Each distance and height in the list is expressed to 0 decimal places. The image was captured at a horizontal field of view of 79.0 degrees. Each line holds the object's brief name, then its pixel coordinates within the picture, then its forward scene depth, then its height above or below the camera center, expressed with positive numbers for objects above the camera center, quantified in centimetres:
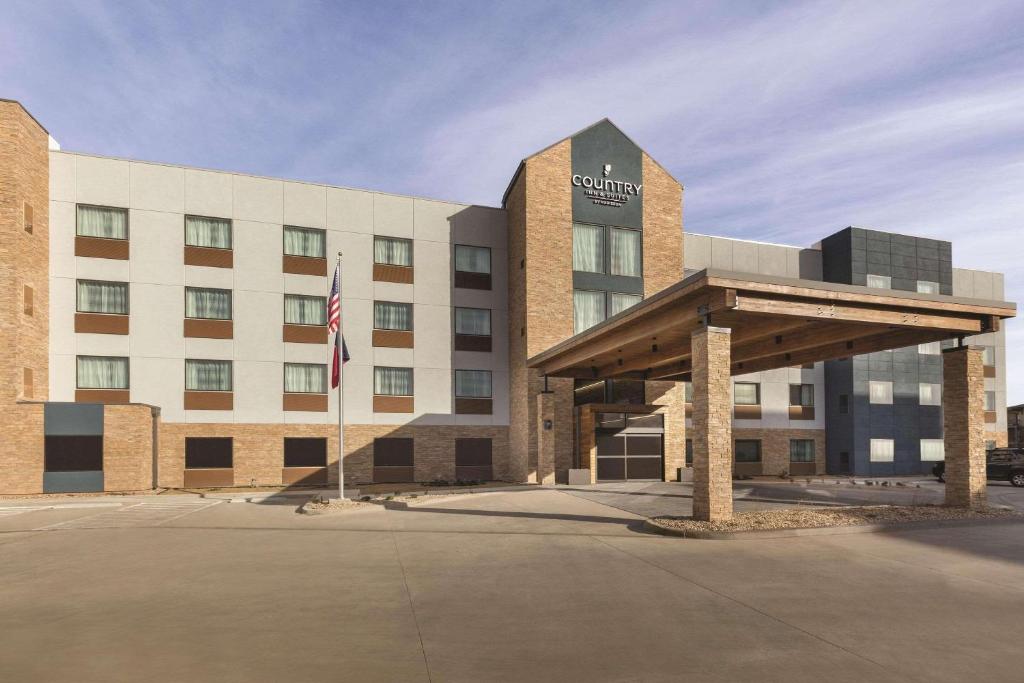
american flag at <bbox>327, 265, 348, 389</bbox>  2303 +182
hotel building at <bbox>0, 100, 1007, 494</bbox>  2881 +286
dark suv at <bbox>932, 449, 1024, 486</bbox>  3088 -475
